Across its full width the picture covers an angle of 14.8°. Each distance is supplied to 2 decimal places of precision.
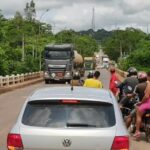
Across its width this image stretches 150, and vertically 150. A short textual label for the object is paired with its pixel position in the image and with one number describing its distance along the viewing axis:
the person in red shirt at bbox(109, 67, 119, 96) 15.97
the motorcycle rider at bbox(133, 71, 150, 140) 12.34
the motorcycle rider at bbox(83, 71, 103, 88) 13.58
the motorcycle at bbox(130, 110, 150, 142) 12.44
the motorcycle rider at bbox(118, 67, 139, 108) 13.76
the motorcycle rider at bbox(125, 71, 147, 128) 12.81
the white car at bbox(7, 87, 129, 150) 6.79
